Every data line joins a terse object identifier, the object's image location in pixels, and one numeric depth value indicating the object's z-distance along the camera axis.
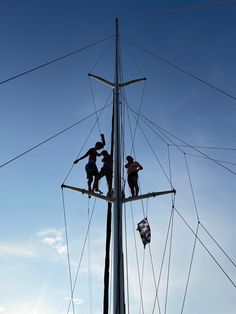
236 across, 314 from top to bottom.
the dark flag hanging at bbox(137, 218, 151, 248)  13.84
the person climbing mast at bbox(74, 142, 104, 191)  14.73
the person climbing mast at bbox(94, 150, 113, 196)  14.73
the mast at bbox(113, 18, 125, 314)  10.57
